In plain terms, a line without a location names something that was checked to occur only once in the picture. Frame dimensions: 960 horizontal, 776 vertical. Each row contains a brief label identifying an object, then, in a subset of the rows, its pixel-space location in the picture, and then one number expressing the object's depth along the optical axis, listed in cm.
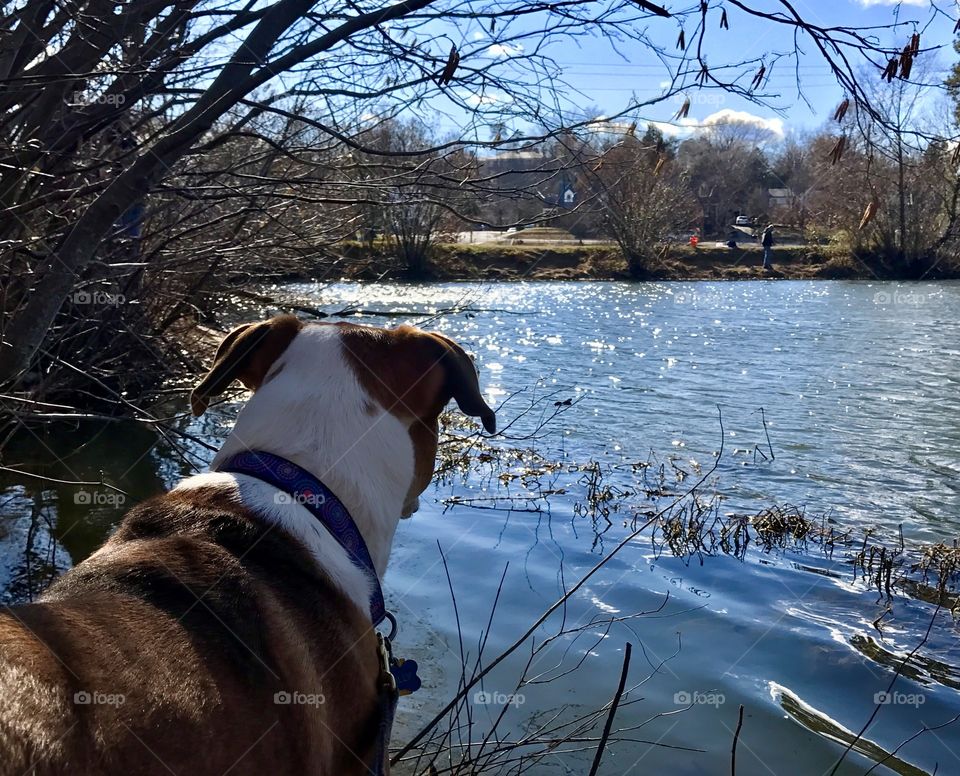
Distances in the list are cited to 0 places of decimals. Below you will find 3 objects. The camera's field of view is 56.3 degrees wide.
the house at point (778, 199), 5253
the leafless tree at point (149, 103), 376
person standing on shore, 4308
